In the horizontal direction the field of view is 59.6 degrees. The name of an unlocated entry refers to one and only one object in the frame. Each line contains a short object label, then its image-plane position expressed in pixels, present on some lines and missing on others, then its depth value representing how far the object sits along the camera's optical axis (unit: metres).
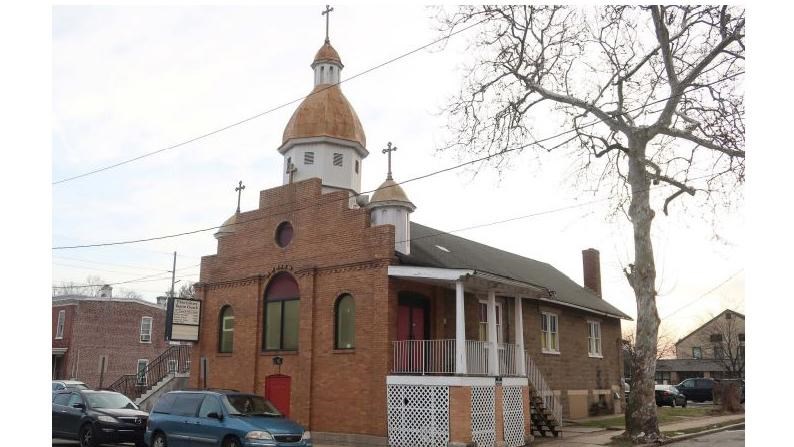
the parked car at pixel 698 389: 46.00
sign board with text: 23.28
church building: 18.34
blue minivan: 14.47
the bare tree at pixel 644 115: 18.86
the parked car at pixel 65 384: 24.75
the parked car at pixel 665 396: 39.12
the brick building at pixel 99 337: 44.44
